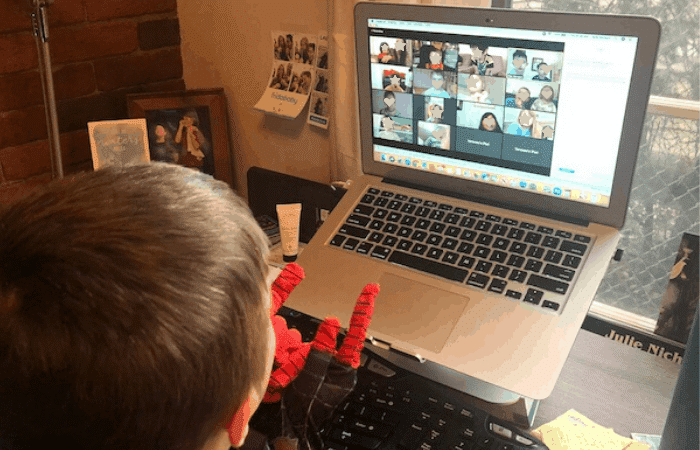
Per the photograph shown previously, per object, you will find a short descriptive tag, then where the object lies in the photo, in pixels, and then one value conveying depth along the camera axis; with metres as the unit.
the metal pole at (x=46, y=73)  1.02
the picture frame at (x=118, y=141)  1.18
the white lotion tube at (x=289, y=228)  1.10
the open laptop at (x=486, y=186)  0.75
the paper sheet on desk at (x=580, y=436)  0.74
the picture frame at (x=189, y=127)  1.26
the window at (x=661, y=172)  1.16
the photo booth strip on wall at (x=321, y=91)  1.19
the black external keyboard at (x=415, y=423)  0.64
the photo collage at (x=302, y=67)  1.20
